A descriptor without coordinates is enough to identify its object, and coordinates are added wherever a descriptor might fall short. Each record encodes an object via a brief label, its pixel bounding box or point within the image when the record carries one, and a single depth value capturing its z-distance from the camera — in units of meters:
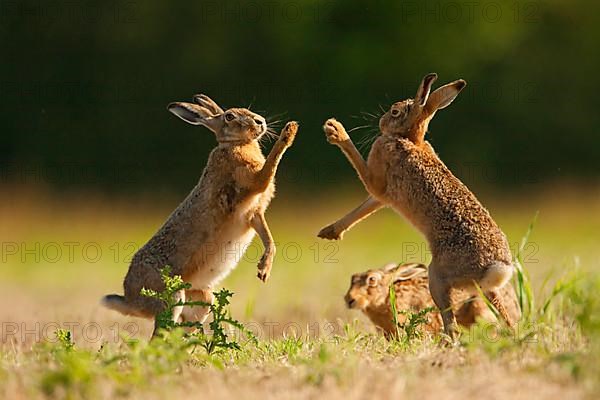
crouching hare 16.59
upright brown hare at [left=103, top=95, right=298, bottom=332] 15.33
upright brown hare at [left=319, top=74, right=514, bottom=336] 13.63
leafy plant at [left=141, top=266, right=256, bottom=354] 12.18
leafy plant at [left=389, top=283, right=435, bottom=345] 13.09
